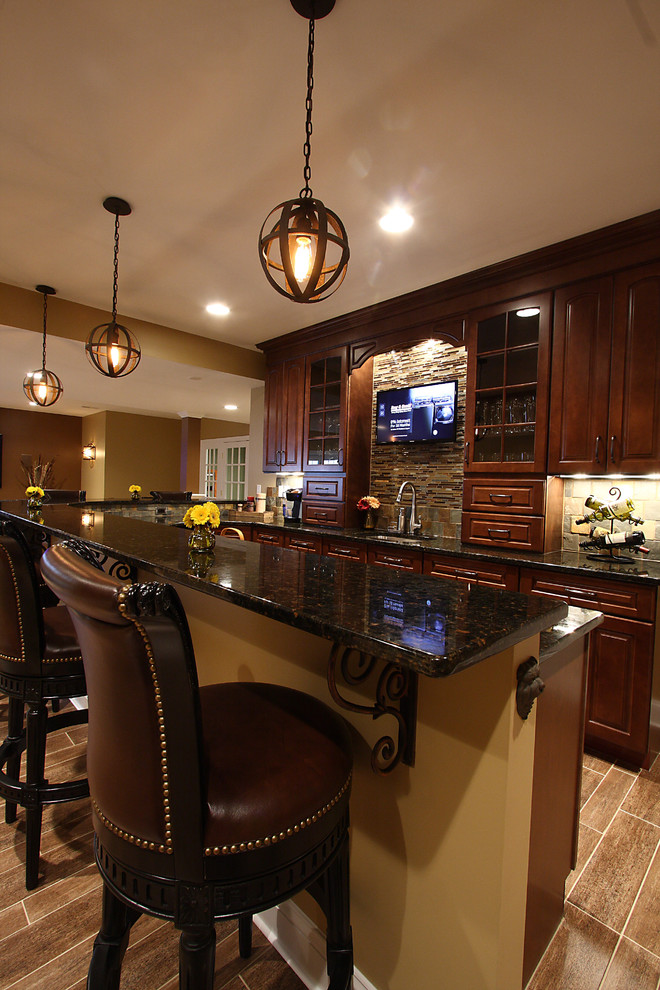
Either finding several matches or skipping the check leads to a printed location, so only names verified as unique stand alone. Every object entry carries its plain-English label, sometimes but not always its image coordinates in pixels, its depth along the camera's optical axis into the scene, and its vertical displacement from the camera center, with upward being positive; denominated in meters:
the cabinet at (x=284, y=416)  4.67 +0.76
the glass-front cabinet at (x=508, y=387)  2.89 +0.71
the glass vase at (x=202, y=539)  1.57 -0.19
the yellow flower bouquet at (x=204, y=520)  1.68 -0.13
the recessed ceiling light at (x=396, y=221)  2.51 +1.52
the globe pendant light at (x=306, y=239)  1.43 +0.80
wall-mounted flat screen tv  3.72 +0.67
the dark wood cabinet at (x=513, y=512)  2.90 -0.11
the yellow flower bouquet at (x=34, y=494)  3.39 -0.10
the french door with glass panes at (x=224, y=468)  9.19 +0.40
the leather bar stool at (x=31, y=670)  1.42 -0.61
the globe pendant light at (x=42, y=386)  3.80 +0.79
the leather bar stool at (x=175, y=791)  0.66 -0.50
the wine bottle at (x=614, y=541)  2.57 -0.24
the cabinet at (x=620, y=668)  2.20 -0.83
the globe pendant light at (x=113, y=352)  2.83 +0.82
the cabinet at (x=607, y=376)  2.48 +0.69
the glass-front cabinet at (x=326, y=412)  4.23 +0.73
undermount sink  3.75 -0.36
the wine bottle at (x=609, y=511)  2.63 -0.07
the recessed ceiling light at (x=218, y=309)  4.04 +1.58
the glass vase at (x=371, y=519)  4.12 -0.25
